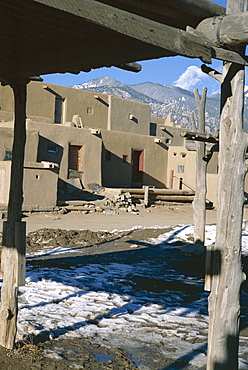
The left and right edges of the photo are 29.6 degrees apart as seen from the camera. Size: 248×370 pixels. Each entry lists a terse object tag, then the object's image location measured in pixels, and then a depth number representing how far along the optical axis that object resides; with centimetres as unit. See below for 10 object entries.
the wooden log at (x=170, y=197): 2346
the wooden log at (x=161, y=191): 2316
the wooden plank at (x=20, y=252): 495
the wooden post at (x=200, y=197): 1130
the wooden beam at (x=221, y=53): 391
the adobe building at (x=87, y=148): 1886
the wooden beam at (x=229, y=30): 404
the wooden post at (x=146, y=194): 2294
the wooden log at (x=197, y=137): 752
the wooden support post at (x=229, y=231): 404
